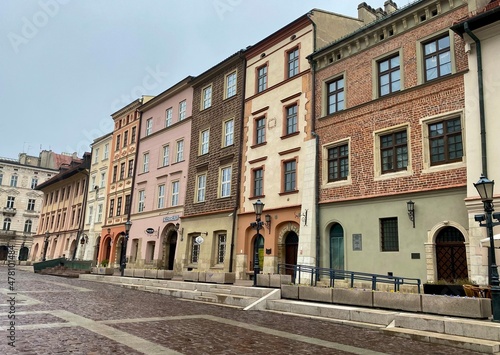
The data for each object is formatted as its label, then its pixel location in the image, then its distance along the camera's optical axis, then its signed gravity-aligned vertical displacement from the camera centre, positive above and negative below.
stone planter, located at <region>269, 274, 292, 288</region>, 16.48 -0.55
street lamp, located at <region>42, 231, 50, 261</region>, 49.93 +0.54
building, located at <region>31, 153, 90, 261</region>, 47.50 +5.28
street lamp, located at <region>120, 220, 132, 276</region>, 26.76 +0.58
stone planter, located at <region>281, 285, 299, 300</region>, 14.74 -0.87
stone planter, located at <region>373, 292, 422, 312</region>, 11.17 -0.78
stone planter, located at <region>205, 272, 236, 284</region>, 19.16 -0.65
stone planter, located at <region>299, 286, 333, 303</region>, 13.69 -0.85
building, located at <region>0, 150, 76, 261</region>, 73.12 +9.20
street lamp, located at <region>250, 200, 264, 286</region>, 17.22 +1.84
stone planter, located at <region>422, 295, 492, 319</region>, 9.98 -0.75
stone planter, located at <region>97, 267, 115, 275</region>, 29.72 -0.94
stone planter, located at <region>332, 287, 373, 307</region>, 12.46 -0.81
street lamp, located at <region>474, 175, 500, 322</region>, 9.70 +1.26
